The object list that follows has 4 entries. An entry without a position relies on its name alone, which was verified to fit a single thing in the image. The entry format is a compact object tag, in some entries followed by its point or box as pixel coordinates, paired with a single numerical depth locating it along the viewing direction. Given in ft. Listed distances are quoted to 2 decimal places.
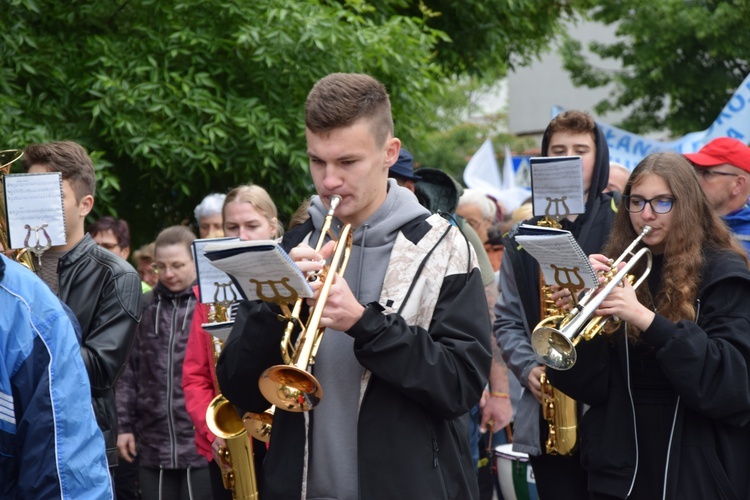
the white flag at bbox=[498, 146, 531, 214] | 46.92
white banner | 35.65
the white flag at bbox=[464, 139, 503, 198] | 52.08
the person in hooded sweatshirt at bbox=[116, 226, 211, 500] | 22.00
